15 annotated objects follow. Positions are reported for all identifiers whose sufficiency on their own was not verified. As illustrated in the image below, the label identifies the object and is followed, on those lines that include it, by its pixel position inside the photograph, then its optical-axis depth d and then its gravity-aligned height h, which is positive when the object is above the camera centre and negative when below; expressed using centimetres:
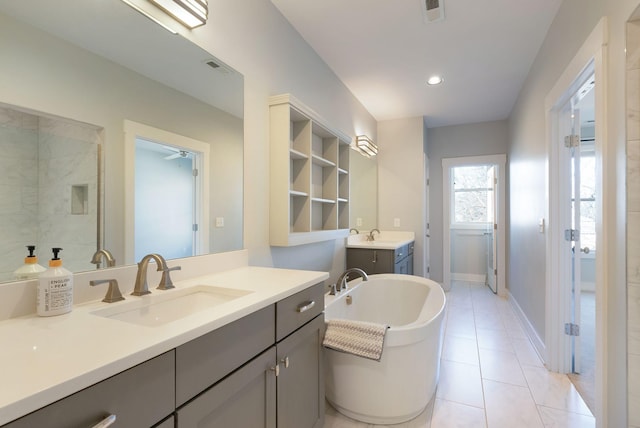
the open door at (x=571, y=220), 220 -5
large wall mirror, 89 +36
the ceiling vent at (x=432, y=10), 199 +138
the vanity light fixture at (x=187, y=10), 131 +90
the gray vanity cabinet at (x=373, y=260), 322 -49
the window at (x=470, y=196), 542 +33
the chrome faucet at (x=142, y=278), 114 -24
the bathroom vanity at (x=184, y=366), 56 -36
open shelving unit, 197 +30
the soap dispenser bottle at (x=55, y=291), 87 -22
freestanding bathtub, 169 -93
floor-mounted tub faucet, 235 -56
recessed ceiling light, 311 +139
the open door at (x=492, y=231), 463 -28
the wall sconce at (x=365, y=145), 361 +85
